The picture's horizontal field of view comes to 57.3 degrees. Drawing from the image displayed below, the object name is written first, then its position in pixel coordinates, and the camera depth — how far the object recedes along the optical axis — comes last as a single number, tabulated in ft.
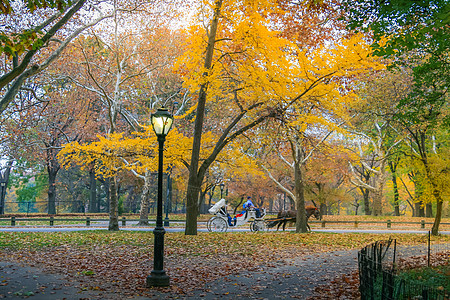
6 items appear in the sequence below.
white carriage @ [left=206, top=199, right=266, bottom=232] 69.77
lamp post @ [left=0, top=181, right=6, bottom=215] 121.08
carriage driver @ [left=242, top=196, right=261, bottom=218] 72.08
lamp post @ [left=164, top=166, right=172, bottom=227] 89.27
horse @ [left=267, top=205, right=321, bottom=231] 76.38
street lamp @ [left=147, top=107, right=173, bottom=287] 27.66
